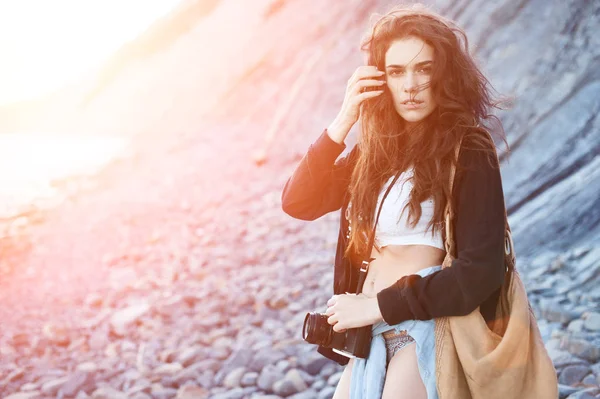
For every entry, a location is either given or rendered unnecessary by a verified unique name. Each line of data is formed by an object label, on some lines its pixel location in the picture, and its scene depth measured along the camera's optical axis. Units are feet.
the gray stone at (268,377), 17.88
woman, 7.42
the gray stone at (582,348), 16.48
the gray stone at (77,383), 18.38
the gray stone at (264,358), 19.15
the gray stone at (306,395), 17.02
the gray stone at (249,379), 18.26
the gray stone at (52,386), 18.44
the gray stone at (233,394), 17.47
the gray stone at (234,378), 18.28
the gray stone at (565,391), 14.76
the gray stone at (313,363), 18.80
